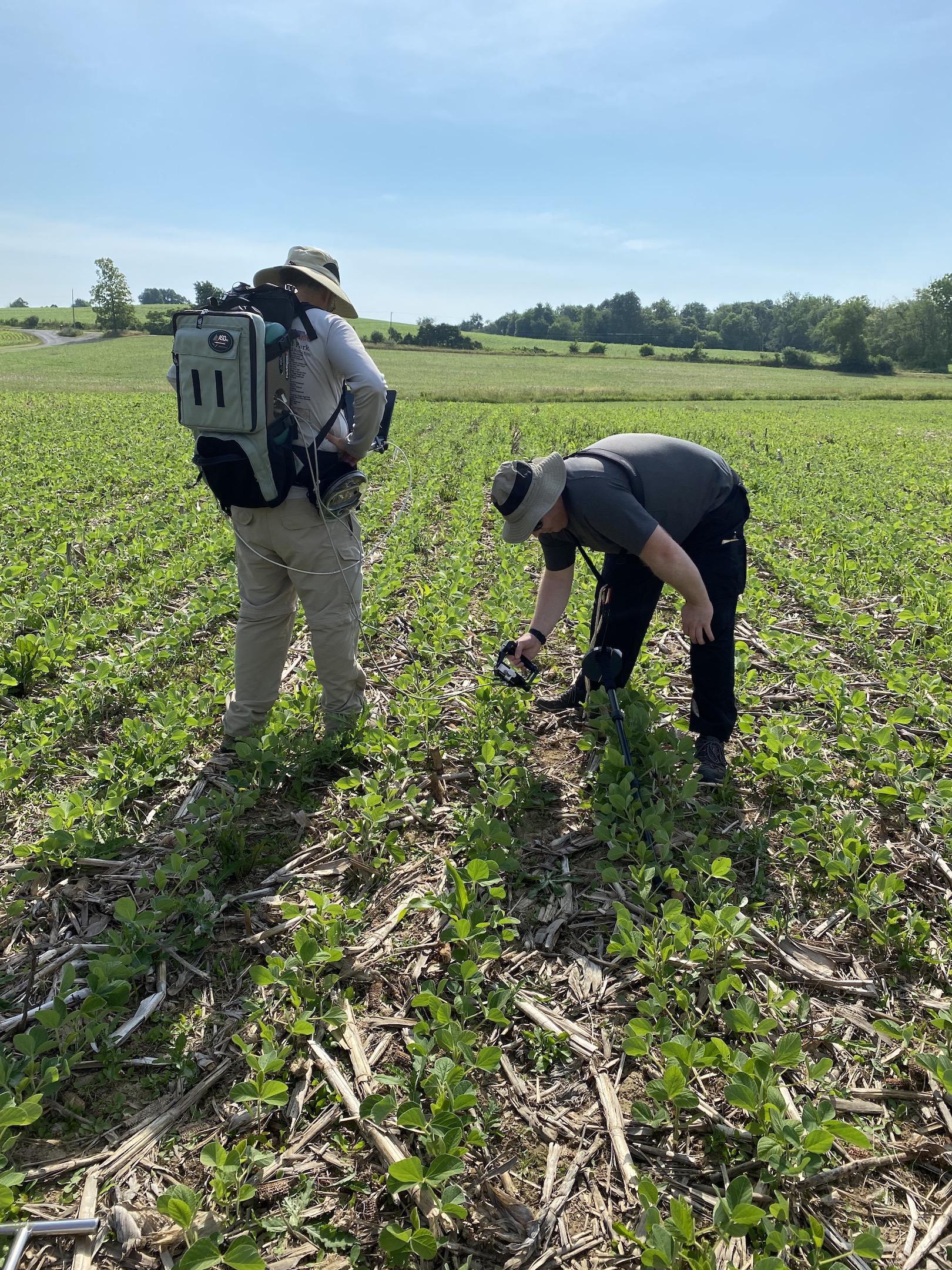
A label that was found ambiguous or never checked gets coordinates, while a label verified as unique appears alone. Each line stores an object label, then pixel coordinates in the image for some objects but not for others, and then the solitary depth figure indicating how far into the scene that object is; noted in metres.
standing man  3.65
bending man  3.37
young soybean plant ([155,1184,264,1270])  1.75
